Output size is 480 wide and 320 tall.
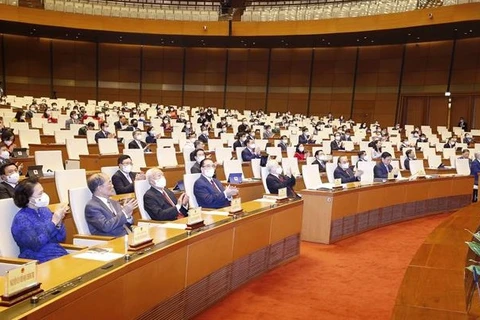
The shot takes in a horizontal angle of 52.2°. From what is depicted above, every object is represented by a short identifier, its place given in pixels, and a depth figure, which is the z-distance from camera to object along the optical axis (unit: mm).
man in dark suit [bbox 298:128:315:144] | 13172
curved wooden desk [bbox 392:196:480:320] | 2121
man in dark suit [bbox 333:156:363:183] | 8016
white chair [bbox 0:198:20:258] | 3332
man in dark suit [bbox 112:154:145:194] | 5730
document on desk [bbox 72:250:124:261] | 2914
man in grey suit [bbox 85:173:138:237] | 3959
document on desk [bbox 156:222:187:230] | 3863
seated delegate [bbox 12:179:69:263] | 3219
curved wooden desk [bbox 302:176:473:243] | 6504
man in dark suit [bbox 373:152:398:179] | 8625
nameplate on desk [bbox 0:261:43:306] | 2141
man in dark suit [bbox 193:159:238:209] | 5363
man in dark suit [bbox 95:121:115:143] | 9539
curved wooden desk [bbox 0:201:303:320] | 2418
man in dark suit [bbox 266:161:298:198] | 6570
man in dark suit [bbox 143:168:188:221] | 4590
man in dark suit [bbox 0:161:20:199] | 4543
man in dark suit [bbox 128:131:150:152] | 8969
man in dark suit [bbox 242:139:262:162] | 9188
